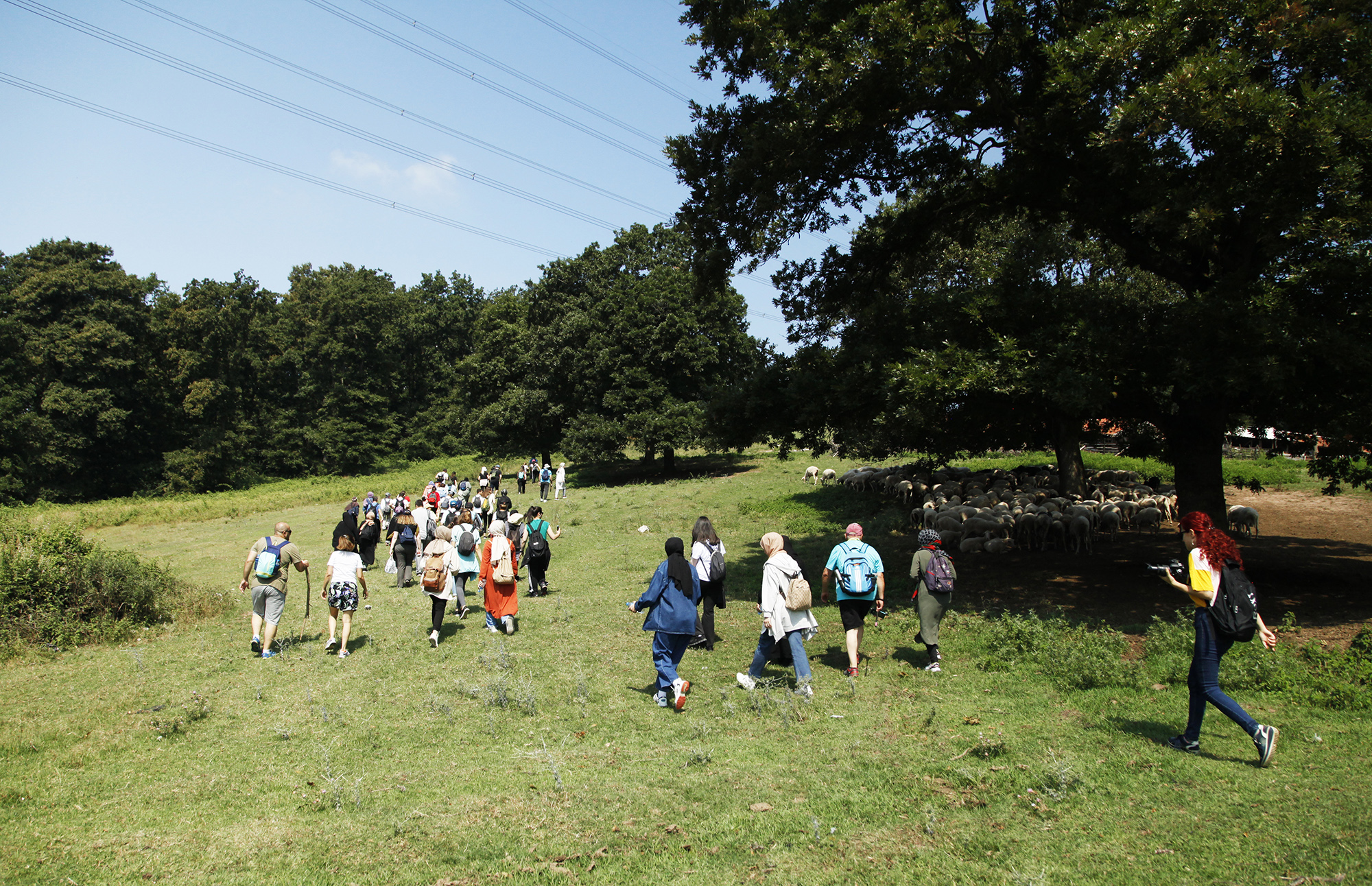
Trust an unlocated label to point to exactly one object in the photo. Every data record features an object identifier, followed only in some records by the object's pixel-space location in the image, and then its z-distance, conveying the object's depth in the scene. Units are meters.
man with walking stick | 10.40
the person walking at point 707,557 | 9.84
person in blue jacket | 8.09
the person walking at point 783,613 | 8.16
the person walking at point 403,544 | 16.42
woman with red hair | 6.02
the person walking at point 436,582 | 11.09
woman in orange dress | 11.35
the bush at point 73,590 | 12.02
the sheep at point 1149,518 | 19.11
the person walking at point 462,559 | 12.68
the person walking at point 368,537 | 17.80
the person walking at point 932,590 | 8.99
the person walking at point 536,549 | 14.45
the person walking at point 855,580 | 8.74
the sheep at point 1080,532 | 17.09
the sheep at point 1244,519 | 17.47
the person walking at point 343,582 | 10.38
